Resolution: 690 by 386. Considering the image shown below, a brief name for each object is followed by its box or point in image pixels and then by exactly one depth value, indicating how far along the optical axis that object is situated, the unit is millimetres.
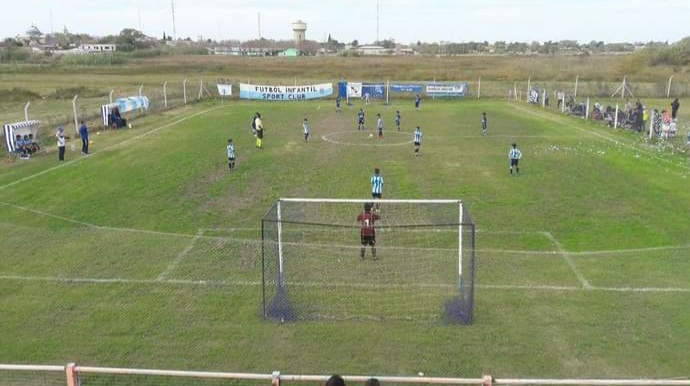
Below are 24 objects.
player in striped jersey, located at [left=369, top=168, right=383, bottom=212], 20656
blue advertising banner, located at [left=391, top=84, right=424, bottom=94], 63500
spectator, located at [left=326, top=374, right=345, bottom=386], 6379
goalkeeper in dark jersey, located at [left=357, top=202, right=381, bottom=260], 16234
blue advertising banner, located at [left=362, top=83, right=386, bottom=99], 62062
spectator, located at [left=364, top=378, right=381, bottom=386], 6559
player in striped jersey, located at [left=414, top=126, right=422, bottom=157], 30516
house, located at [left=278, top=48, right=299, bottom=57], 172500
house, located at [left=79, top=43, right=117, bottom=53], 158500
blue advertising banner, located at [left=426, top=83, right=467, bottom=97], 63031
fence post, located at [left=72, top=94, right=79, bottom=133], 37456
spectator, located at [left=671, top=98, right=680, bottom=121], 40688
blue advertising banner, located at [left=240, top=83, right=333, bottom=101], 61938
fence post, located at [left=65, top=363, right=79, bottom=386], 7160
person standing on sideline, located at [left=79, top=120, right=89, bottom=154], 31983
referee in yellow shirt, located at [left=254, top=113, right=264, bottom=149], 32188
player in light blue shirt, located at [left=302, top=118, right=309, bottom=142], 34641
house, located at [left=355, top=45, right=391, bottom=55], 190125
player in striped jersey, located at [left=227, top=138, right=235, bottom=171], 27375
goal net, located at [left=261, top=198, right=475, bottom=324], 13656
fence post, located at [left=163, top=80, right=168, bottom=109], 52656
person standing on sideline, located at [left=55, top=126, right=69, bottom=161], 30234
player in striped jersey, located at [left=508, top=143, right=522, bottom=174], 26441
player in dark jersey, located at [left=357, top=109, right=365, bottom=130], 40344
